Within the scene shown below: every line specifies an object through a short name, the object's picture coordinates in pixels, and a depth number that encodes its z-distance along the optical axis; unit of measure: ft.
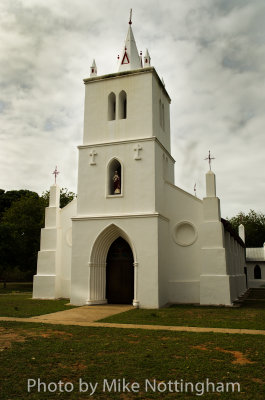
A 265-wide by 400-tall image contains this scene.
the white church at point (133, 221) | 60.29
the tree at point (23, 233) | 104.32
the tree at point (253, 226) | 196.95
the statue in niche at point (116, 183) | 65.62
